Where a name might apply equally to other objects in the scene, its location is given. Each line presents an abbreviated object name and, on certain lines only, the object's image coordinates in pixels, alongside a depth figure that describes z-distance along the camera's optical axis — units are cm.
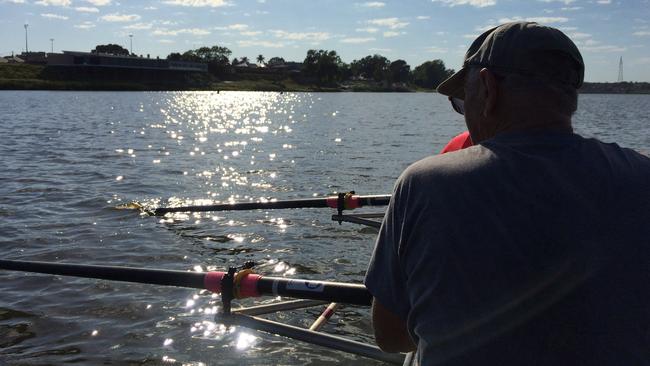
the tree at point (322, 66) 17688
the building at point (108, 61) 12375
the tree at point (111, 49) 17034
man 182
